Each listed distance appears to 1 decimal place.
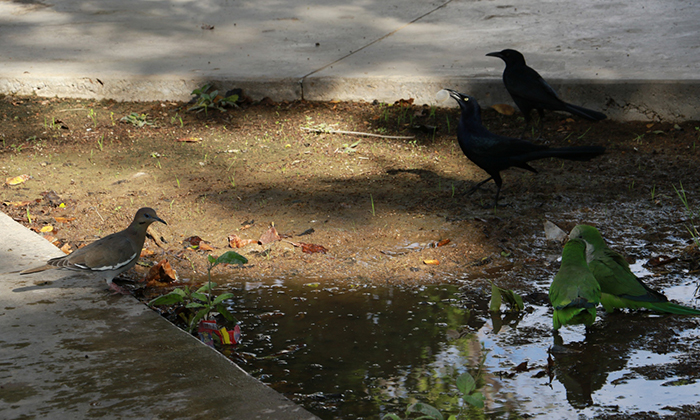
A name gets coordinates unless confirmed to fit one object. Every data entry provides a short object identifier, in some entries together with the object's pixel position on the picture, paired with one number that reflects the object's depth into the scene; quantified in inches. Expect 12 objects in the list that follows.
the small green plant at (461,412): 173.9
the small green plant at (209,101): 539.8
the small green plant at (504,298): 260.4
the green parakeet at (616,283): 252.7
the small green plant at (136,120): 519.2
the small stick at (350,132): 492.0
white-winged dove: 261.3
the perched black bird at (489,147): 362.9
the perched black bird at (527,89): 440.5
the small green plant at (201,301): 248.1
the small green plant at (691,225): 309.7
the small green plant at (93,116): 523.1
